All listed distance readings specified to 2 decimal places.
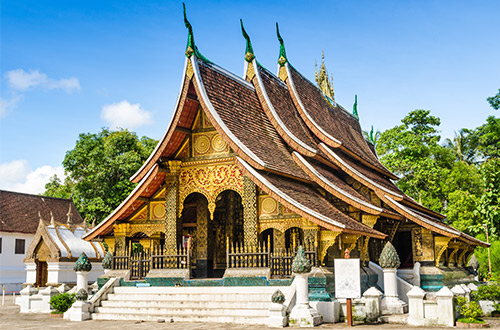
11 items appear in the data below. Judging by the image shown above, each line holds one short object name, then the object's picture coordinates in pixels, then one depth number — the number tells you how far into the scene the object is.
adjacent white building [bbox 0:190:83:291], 32.22
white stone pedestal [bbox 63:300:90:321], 13.57
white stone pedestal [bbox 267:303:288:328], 11.26
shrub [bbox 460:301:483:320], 11.54
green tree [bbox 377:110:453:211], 36.91
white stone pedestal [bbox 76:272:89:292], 14.44
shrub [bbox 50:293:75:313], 15.02
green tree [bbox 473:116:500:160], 27.81
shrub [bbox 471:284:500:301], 13.94
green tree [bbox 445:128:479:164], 46.62
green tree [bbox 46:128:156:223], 35.16
